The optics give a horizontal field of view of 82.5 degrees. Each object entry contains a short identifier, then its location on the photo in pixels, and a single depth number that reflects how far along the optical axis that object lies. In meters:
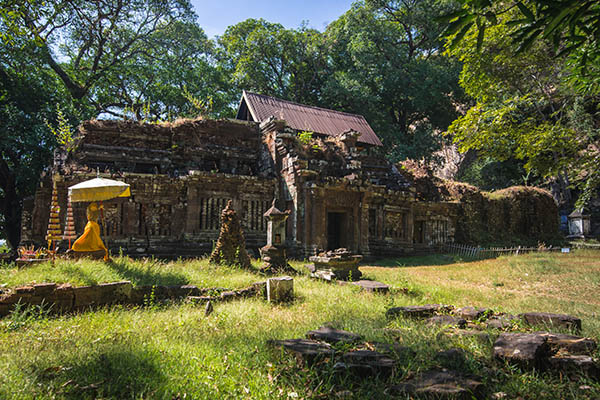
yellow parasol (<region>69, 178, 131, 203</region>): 8.80
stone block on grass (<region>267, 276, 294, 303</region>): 7.27
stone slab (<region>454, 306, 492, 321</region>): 5.70
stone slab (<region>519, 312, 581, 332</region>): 4.83
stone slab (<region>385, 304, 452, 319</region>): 6.05
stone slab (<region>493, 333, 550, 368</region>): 3.53
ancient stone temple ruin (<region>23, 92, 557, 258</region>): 13.77
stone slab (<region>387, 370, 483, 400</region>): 2.90
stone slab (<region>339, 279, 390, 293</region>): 8.16
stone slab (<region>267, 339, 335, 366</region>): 3.65
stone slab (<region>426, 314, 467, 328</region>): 5.23
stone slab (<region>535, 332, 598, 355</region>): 3.77
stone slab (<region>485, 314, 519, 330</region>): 5.08
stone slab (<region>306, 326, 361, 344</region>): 4.29
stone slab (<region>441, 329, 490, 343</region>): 4.41
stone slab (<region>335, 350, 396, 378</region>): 3.41
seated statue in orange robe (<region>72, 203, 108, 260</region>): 8.94
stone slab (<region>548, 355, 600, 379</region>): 3.34
